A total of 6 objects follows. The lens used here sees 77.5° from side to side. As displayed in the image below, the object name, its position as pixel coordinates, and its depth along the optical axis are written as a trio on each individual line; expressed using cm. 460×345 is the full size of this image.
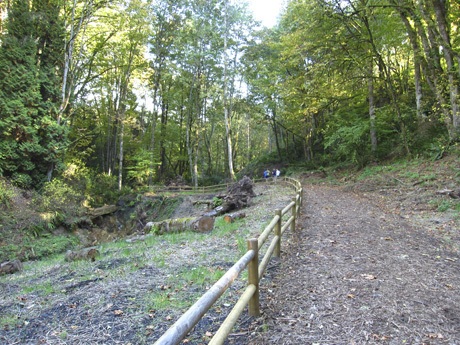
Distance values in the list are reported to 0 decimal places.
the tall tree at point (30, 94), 1391
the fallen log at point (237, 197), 1316
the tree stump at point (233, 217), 1023
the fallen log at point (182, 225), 943
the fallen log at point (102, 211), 1740
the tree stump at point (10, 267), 811
